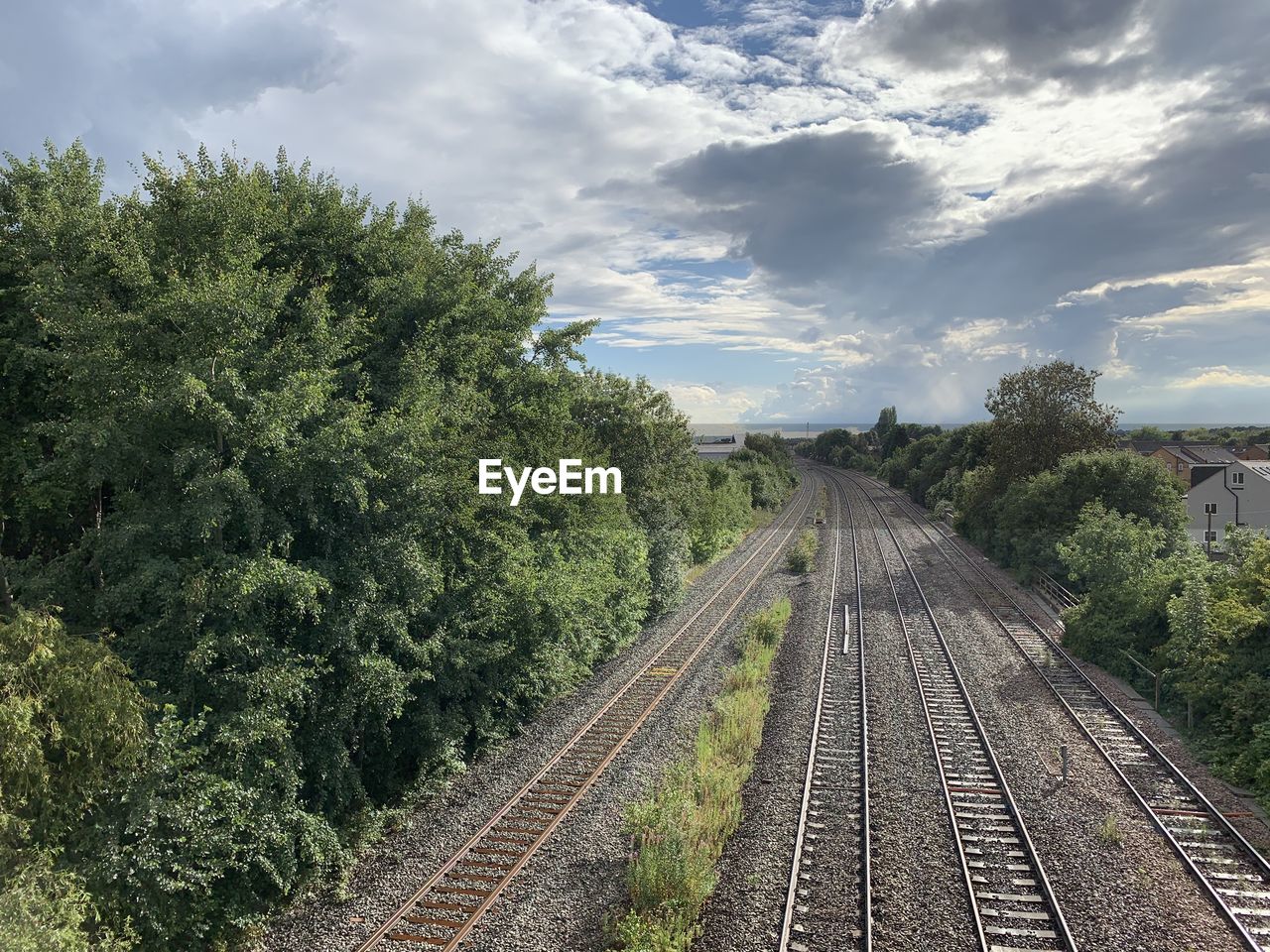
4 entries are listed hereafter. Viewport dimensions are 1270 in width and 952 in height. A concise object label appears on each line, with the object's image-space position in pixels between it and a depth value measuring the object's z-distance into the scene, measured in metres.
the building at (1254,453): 94.18
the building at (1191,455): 73.00
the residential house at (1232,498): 52.12
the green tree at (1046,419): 43.25
